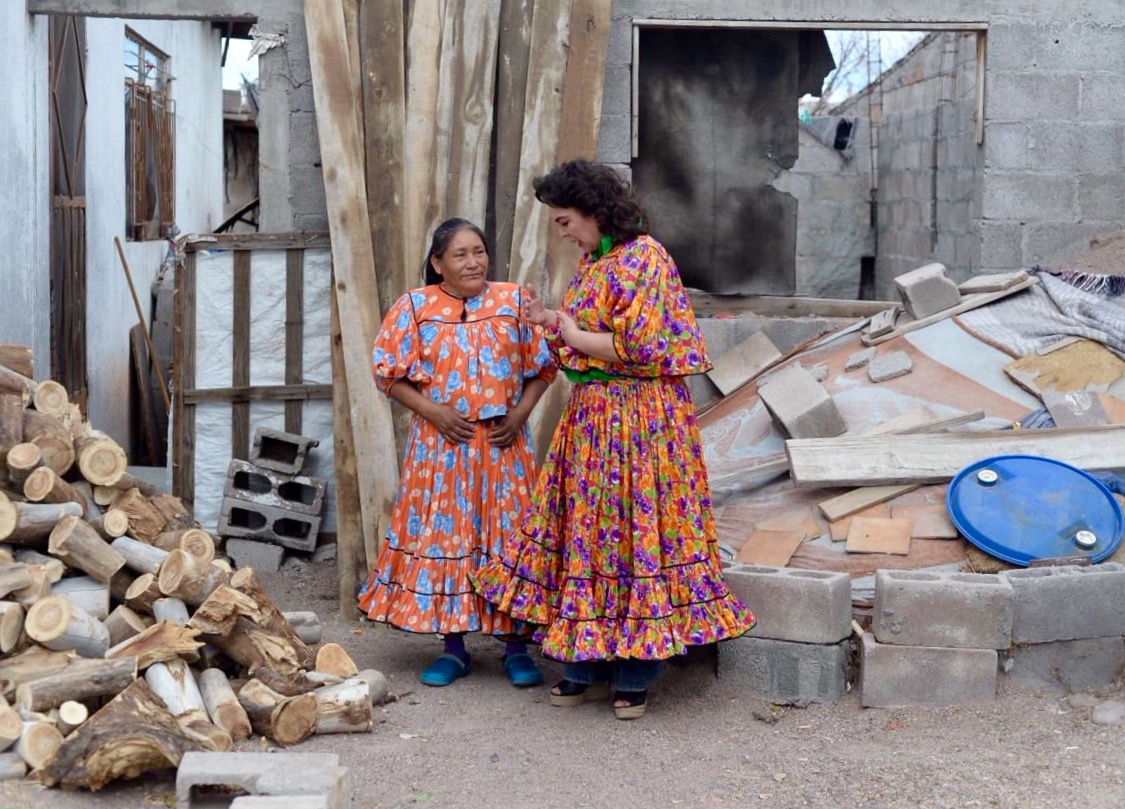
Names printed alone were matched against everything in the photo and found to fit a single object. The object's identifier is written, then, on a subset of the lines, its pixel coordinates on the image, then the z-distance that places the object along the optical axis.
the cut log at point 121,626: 4.75
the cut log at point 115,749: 3.99
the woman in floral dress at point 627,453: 4.70
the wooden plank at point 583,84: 6.77
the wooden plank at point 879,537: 5.42
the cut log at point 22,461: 4.86
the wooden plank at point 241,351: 7.32
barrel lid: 5.27
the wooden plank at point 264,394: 7.36
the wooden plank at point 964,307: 6.71
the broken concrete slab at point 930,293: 6.84
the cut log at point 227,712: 4.50
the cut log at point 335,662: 4.97
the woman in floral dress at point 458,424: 5.20
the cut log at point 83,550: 4.80
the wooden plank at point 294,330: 7.27
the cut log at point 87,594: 4.79
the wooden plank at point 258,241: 7.19
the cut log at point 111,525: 5.09
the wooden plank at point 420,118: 6.62
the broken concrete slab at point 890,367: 6.51
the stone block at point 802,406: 6.12
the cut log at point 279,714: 4.55
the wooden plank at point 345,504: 6.47
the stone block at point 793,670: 5.03
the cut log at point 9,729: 4.12
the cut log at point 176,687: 4.39
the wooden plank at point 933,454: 5.64
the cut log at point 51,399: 5.27
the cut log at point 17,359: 5.27
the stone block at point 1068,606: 4.95
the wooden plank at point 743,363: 7.26
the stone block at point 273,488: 7.24
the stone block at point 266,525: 7.23
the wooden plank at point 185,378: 7.34
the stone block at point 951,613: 4.90
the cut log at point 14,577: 4.51
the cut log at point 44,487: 4.86
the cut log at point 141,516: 5.25
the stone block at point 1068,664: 5.00
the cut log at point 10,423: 4.89
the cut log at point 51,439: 5.03
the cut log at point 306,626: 5.45
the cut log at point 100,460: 5.21
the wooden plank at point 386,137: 6.61
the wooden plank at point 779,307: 8.52
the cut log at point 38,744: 4.08
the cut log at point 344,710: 4.70
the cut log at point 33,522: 4.71
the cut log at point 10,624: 4.43
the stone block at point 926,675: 4.91
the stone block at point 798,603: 4.99
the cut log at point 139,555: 4.96
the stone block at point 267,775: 3.69
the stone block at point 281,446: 7.27
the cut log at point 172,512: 5.41
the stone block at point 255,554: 7.22
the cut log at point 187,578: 4.79
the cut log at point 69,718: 4.21
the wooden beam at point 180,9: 7.00
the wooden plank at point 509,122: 6.81
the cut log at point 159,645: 4.51
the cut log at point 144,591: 4.83
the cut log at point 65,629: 4.48
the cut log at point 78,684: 4.23
